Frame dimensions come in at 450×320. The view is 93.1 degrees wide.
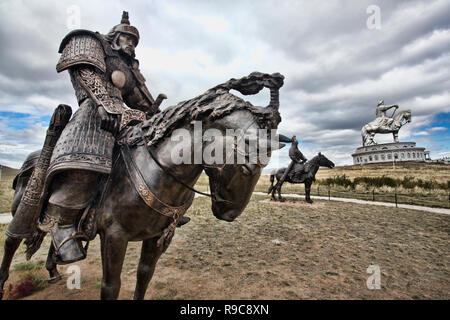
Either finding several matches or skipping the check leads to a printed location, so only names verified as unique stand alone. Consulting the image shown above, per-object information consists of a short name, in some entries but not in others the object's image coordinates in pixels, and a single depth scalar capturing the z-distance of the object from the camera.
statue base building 44.81
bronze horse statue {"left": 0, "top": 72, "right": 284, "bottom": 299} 1.49
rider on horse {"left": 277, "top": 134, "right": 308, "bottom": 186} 12.99
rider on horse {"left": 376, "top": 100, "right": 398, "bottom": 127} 50.66
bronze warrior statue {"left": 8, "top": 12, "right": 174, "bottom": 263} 1.87
